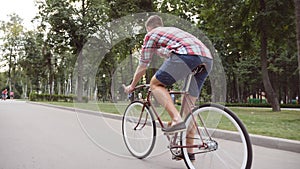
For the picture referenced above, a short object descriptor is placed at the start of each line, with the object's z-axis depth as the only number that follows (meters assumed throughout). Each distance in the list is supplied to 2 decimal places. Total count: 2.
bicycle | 2.96
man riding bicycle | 3.27
